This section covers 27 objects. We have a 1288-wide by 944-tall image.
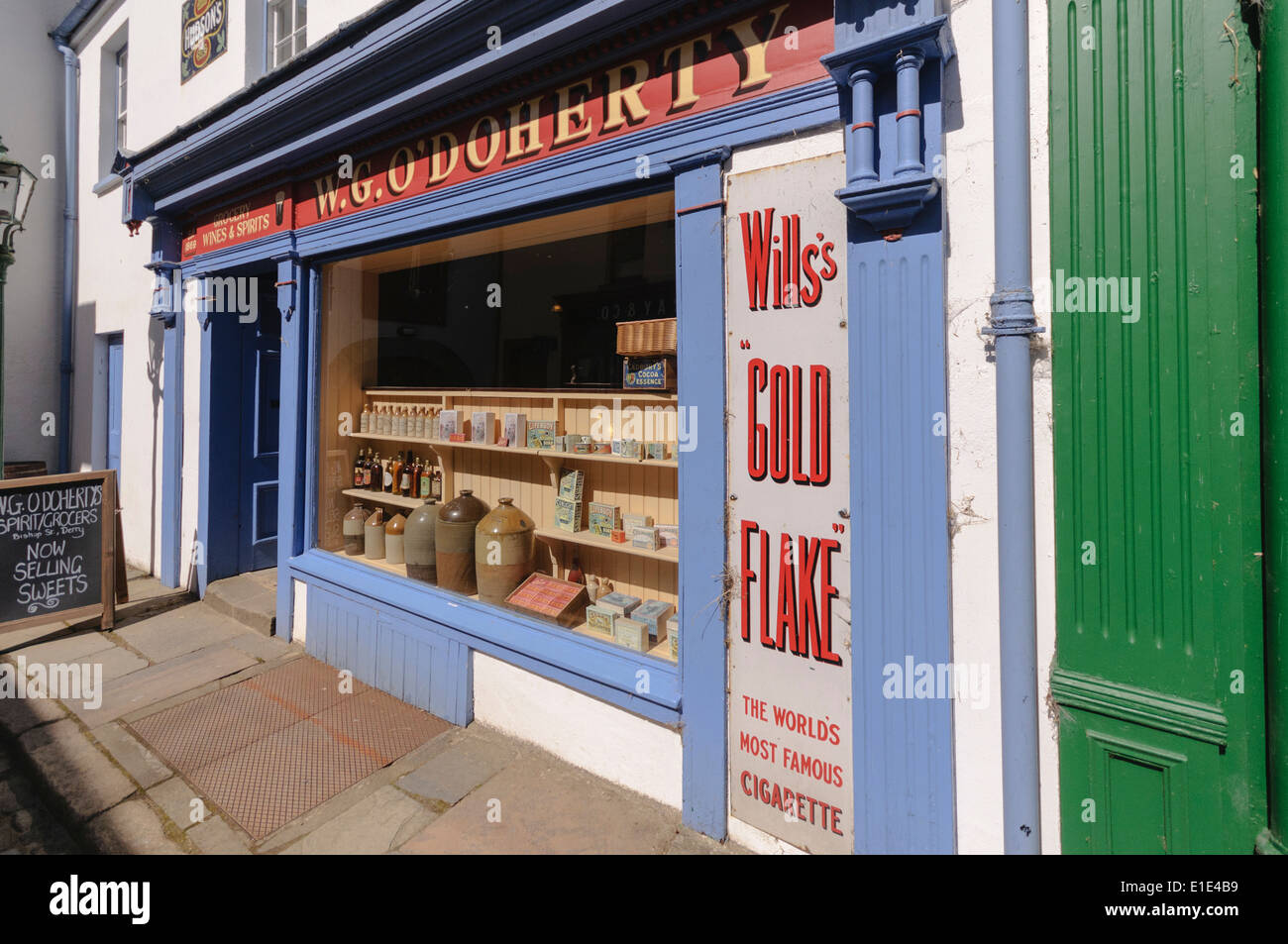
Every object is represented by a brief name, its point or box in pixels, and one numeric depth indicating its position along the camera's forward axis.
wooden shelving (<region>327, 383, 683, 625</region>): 4.01
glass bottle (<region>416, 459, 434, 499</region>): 5.32
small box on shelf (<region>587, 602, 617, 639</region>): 3.73
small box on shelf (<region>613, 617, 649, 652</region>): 3.52
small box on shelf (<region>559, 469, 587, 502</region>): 4.29
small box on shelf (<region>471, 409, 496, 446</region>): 4.80
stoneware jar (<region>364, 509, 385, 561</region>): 5.19
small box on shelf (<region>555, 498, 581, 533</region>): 4.26
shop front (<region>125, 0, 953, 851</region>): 2.47
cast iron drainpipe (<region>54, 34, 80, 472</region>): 8.36
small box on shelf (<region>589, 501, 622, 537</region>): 4.11
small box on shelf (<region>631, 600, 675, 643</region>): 3.66
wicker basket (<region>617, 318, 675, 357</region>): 3.72
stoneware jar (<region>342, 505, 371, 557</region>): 5.35
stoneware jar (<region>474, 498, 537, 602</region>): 4.20
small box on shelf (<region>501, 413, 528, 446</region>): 4.58
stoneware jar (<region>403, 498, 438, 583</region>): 4.66
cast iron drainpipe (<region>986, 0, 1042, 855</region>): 2.20
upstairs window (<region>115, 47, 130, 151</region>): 7.98
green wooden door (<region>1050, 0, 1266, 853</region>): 1.96
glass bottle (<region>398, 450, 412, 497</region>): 5.43
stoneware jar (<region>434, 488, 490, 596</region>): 4.46
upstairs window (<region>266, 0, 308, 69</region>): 5.63
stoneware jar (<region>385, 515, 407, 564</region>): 5.07
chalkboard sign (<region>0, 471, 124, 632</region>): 5.16
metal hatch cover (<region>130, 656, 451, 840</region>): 3.30
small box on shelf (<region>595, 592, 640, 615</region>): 3.82
